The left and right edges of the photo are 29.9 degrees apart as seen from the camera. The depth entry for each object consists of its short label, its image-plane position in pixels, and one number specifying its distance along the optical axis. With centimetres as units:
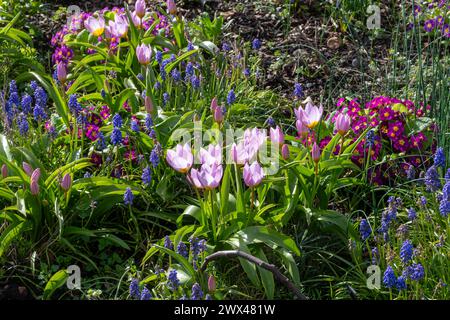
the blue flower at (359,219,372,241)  338
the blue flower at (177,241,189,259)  326
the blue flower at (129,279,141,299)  306
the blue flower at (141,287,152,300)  300
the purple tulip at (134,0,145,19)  456
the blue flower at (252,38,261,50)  498
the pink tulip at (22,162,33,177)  346
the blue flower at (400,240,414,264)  309
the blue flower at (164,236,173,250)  330
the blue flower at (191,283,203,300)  299
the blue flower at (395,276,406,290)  307
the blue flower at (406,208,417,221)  334
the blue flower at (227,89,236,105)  416
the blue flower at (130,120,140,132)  382
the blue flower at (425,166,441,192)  346
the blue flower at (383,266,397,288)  304
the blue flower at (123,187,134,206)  345
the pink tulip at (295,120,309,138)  366
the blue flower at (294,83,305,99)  419
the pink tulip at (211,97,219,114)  380
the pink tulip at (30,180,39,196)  340
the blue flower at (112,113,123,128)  377
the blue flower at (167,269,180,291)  307
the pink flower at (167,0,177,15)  488
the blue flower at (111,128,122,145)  368
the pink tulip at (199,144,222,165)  337
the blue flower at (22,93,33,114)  400
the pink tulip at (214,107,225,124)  377
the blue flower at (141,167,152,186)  362
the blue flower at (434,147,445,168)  355
